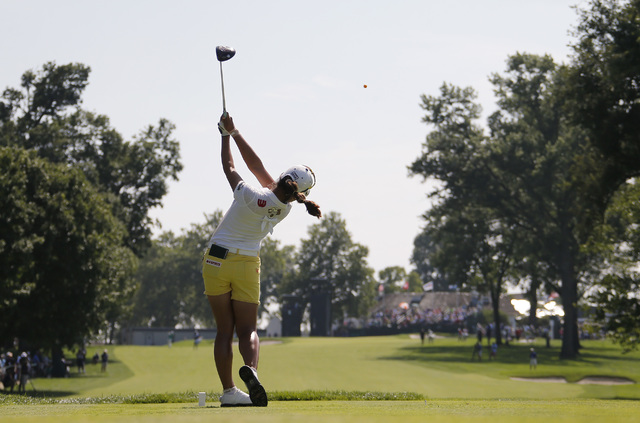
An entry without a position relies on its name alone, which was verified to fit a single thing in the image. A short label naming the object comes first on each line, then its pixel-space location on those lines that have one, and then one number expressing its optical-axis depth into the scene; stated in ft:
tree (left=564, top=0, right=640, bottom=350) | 105.40
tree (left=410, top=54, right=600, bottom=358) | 194.80
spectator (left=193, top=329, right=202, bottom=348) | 289.19
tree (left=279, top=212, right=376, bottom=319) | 465.06
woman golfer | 30.53
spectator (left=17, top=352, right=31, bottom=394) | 123.64
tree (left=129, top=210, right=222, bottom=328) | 491.31
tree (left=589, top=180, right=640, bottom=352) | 117.29
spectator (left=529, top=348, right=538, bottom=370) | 176.86
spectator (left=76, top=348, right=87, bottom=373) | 188.24
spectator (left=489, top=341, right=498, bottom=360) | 207.89
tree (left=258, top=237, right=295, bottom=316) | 522.47
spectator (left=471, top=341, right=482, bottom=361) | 201.22
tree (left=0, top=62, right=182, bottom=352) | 136.98
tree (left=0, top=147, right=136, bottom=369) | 125.18
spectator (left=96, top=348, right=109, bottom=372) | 183.62
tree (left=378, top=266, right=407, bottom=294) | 616.39
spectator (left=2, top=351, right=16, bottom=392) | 124.02
